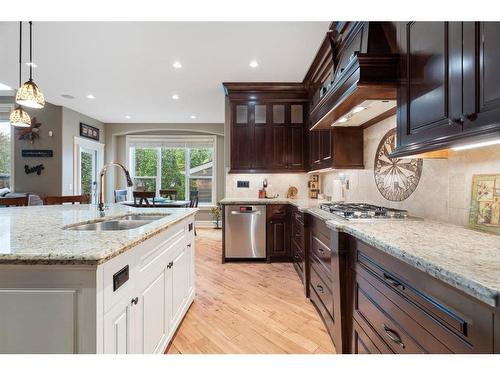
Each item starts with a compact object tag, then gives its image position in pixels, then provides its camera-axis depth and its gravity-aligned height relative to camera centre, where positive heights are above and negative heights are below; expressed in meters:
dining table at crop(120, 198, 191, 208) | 4.63 -0.31
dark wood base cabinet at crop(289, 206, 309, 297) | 2.57 -0.68
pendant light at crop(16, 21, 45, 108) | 2.29 +0.90
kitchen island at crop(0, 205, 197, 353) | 0.89 -0.41
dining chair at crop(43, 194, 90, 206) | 2.99 -0.15
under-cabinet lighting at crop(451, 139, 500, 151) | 0.88 +0.17
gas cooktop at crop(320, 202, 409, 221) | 1.70 -0.19
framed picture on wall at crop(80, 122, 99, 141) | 5.79 +1.43
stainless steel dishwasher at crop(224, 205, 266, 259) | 3.55 -0.64
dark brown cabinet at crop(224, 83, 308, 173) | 3.95 +0.91
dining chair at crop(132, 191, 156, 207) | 4.37 -0.12
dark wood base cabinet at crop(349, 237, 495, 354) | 0.70 -0.46
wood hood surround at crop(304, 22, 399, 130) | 1.45 +0.75
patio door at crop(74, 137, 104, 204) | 5.71 +0.60
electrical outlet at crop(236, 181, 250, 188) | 4.17 +0.07
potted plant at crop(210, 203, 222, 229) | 6.45 -0.70
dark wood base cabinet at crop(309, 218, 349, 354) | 1.55 -0.72
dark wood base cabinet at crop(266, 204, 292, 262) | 3.54 -0.65
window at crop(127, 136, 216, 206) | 6.85 +0.64
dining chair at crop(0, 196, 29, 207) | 2.75 -0.15
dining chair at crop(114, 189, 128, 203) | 5.71 -0.18
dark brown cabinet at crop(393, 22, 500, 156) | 0.88 +0.46
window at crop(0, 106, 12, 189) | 5.14 +0.81
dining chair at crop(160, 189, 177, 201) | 5.43 -0.11
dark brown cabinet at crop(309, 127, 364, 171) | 2.65 +0.45
